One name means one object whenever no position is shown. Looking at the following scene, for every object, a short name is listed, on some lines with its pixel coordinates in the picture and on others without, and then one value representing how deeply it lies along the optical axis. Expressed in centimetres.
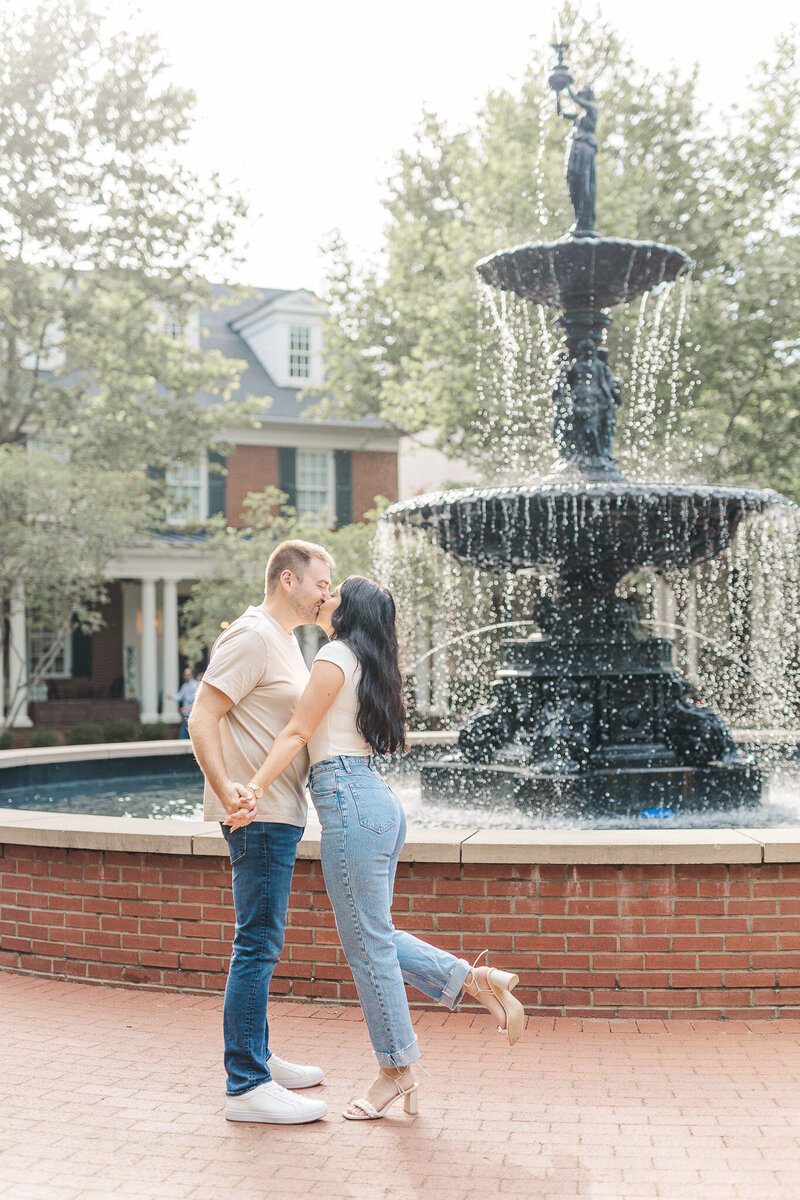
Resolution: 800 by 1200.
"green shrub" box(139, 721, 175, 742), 2441
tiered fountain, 861
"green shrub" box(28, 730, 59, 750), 2334
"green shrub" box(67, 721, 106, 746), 2389
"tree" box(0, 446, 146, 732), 2155
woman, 421
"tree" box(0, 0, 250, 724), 2233
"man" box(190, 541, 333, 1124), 424
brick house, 2906
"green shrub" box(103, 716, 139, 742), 2402
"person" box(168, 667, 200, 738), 2058
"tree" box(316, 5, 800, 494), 2139
